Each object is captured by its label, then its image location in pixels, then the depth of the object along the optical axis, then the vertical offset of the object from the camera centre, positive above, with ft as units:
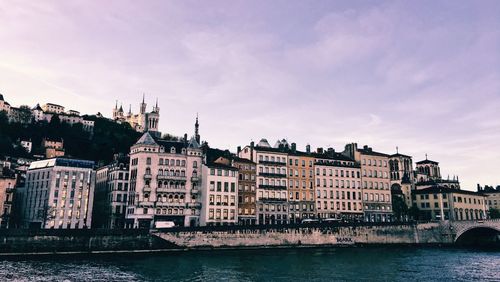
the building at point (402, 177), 420.36 +55.50
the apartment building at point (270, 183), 331.36 +32.91
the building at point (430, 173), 568.41 +72.61
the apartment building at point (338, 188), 352.49 +32.11
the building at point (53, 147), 462.84 +87.93
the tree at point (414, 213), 397.97 +12.90
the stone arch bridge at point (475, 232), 304.09 -3.53
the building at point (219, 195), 299.99 +21.55
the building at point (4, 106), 596.29 +162.78
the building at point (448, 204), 388.78 +21.87
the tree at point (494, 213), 521.00 +17.96
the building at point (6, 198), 287.03 +17.13
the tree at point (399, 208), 387.55 +16.72
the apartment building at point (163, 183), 286.87 +28.36
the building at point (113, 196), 301.84 +20.22
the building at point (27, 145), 505.74 +93.07
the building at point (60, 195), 279.28 +19.19
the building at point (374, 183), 368.27 +37.42
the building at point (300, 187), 342.23 +31.74
